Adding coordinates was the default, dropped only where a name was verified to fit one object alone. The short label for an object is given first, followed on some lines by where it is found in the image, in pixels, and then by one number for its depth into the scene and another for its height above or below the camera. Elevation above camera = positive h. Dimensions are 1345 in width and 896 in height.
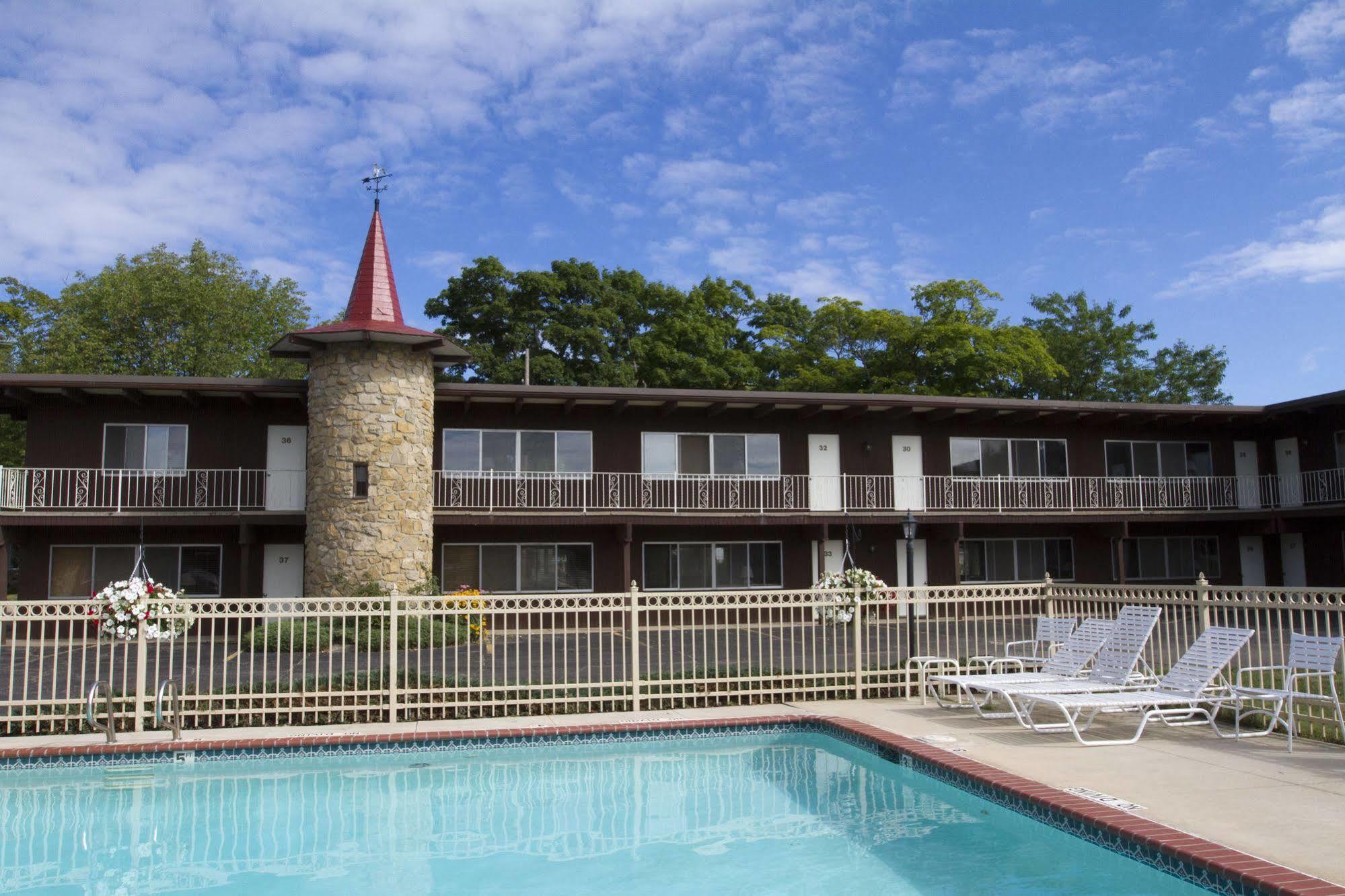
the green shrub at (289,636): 15.61 -1.09
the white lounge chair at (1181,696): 8.39 -1.27
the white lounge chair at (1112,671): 9.20 -1.16
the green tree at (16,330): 36.69 +10.20
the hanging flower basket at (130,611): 10.14 -0.41
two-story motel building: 19.11 +1.90
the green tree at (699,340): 39.19 +9.52
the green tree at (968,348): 37.00 +8.30
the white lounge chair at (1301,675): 7.80 -1.04
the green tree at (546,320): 39.22 +10.54
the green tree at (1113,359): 43.94 +9.31
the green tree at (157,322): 35.56 +9.80
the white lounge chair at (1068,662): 9.91 -1.12
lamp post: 11.59 -0.51
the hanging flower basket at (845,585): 11.07 -0.44
